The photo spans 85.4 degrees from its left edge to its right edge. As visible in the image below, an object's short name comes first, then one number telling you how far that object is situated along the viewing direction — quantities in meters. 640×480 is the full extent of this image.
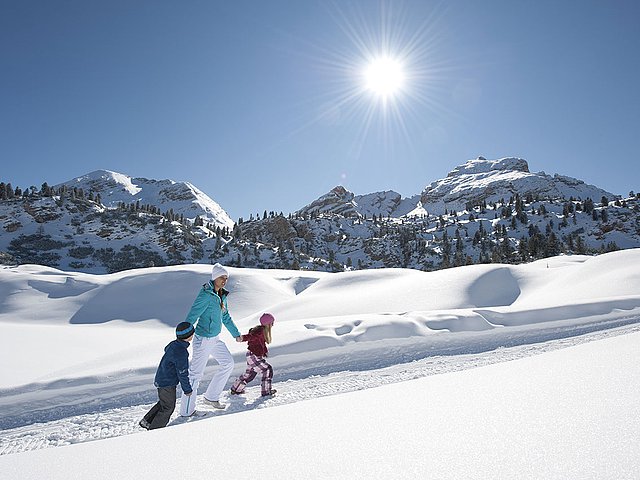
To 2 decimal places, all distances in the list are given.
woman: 5.16
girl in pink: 5.71
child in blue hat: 4.51
